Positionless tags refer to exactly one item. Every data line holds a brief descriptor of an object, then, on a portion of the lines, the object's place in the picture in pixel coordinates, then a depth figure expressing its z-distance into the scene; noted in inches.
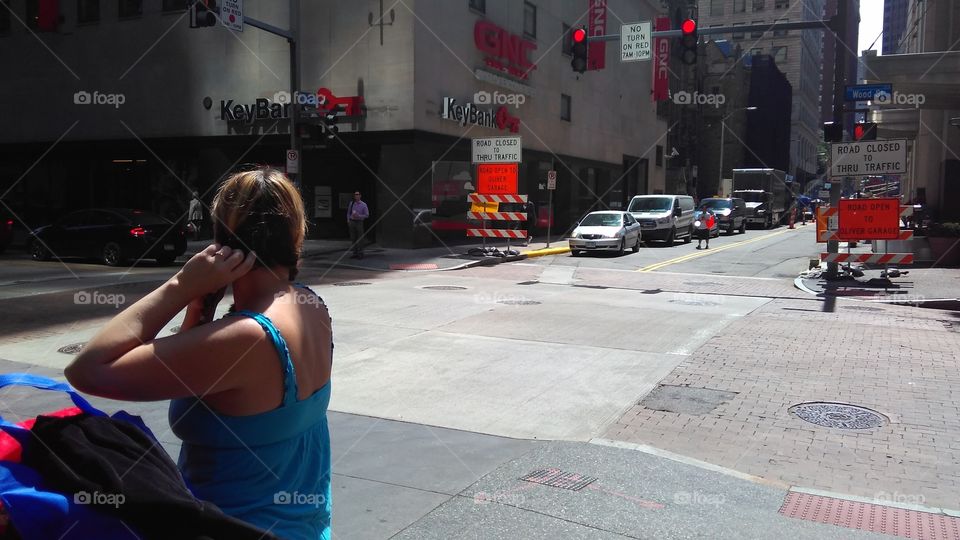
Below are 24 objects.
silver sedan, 938.7
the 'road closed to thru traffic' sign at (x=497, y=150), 852.6
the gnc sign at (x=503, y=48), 1046.4
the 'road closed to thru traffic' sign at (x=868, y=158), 613.0
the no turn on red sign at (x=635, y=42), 779.4
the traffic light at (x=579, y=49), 757.9
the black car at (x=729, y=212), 1525.6
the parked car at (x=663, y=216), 1123.9
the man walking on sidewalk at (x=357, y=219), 854.5
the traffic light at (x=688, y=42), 685.3
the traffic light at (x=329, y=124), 794.8
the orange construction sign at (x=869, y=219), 633.0
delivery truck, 1839.3
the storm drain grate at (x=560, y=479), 181.6
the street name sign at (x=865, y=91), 637.9
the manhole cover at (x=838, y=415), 242.4
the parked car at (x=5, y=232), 882.8
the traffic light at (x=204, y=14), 609.3
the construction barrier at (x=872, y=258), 611.5
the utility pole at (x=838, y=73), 600.7
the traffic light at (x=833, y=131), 631.8
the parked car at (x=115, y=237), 735.7
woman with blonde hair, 66.7
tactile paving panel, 162.4
